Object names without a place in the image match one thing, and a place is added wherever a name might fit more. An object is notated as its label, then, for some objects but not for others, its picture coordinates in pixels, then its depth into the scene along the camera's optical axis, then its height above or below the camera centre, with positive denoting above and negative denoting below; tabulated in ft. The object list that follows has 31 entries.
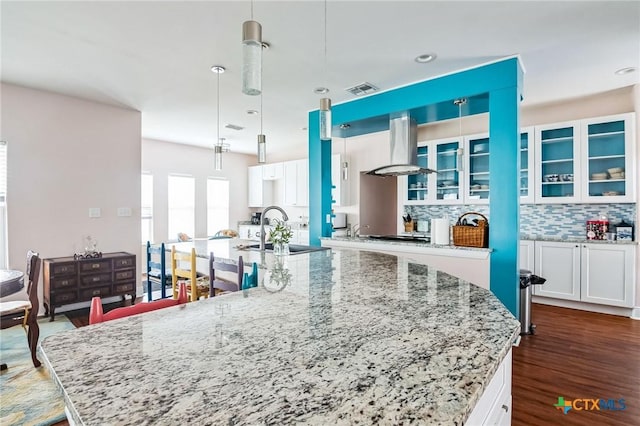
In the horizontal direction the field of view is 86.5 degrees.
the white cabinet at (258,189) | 25.49 +1.70
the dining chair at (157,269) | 10.69 -1.86
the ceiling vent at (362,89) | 12.11 +4.49
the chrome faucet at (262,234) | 10.39 -0.69
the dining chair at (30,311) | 8.21 -2.44
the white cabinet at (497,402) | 2.91 -1.83
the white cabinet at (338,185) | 19.88 +1.58
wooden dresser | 12.30 -2.55
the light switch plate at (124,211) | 15.03 +0.04
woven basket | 10.29 -0.72
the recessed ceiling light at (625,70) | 11.07 +4.64
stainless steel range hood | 12.60 +2.46
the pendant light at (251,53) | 4.40 +2.07
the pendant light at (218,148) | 10.75 +2.16
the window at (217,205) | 24.68 +0.50
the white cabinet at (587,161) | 12.86 +2.02
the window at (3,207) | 12.09 +0.19
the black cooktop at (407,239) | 12.66 -1.06
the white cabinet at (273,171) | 23.66 +2.90
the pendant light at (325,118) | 6.86 +1.90
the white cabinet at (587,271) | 12.53 -2.35
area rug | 6.56 -3.93
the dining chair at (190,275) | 8.78 -1.70
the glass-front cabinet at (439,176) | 16.35 +1.75
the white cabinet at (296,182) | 22.01 +1.94
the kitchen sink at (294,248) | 10.10 -1.14
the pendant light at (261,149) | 9.89 +1.82
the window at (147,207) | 21.13 +0.27
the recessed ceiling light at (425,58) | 9.78 +4.50
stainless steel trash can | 10.80 -2.87
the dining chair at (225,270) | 7.27 -1.34
